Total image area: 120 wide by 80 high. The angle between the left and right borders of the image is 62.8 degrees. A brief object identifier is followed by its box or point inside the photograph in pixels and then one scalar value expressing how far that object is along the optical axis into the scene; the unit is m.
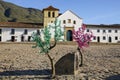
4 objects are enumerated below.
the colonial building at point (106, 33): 29.73
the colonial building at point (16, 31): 27.61
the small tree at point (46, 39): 6.49
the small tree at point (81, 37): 8.62
